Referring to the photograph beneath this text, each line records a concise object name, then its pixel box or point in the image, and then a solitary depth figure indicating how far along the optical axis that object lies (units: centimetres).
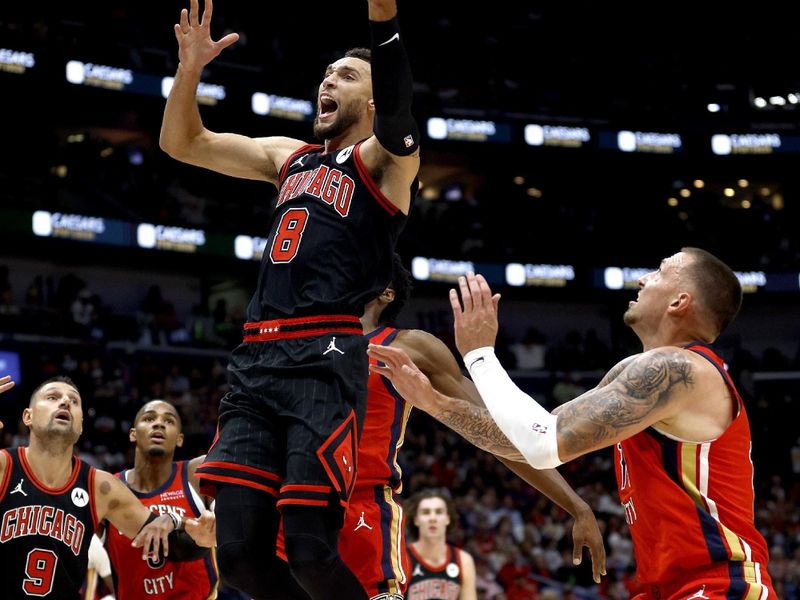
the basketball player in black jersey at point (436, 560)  900
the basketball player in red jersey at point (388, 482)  505
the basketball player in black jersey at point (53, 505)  637
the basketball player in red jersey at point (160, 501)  722
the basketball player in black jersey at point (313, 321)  374
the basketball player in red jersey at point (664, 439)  377
